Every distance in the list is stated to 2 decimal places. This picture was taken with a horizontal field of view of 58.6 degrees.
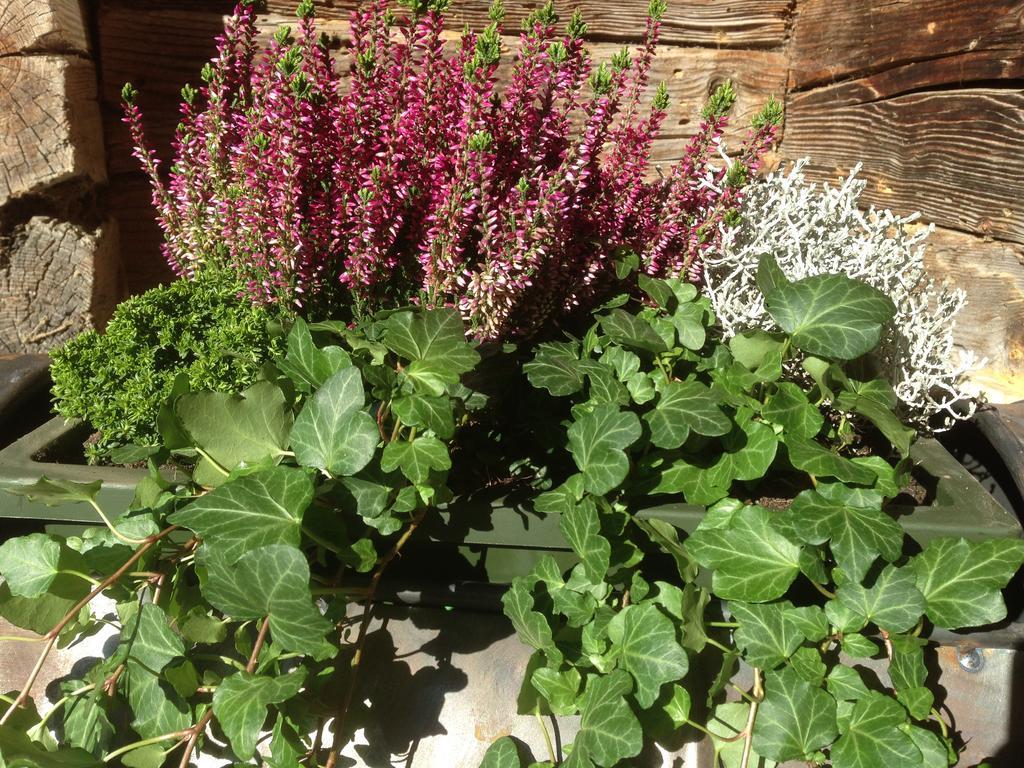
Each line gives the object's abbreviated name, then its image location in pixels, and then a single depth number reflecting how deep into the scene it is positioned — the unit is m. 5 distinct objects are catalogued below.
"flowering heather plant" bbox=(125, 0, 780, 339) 0.49
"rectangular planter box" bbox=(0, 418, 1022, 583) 0.45
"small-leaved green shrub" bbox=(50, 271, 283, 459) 0.52
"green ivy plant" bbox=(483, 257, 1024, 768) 0.40
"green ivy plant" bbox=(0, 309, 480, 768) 0.38
